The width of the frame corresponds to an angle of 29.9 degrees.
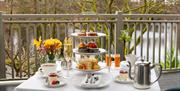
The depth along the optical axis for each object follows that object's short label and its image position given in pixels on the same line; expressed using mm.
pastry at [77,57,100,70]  2488
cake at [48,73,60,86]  2225
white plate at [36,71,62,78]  2448
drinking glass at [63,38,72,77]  2739
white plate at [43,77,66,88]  2210
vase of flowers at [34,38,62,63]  2539
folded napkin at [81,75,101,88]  2207
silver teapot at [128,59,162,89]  2201
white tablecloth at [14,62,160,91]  2178
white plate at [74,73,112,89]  2204
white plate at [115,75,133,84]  2301
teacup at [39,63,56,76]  2430
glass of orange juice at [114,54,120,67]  2770
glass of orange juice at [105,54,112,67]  2713
